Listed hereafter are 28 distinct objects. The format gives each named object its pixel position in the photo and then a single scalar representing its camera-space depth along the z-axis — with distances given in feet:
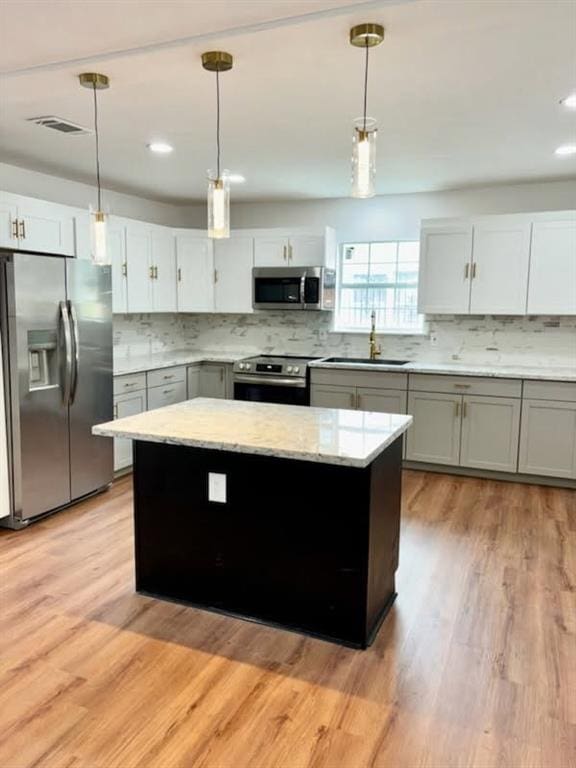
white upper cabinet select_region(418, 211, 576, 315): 15.11
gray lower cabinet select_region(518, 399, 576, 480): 14.56
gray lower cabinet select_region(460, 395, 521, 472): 15.10
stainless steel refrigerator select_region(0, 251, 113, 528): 11.59
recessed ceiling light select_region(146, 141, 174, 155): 12.26
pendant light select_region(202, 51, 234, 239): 7.72
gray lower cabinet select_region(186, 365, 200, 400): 18.35
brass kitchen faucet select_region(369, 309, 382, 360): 18.16
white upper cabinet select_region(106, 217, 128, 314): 15.94
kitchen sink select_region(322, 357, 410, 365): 17.92
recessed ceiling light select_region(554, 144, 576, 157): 12.25
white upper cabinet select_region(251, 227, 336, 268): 17.75
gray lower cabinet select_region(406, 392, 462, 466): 15.71
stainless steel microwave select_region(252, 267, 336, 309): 17.51
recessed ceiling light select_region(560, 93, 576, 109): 9.32
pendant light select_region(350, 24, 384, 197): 6.59
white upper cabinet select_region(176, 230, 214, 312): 18.92
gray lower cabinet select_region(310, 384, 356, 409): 16.76
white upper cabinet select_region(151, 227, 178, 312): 17.93
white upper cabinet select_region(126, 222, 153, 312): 16.74
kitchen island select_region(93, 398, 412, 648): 7.82
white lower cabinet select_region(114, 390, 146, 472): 14.99
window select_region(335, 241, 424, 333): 17.99
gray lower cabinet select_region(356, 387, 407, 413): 16.19
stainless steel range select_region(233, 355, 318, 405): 17.26
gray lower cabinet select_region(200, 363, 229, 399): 18.75
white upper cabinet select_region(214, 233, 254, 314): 18.83
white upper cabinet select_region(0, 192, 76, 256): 12.51
